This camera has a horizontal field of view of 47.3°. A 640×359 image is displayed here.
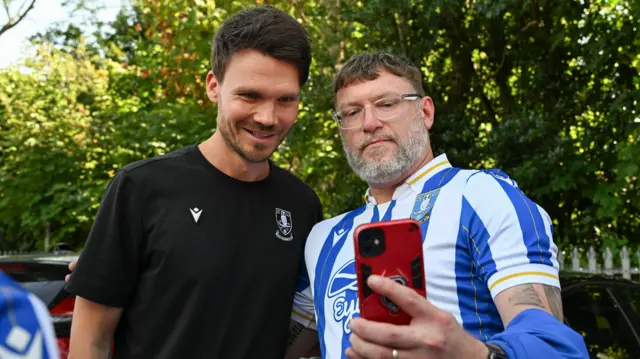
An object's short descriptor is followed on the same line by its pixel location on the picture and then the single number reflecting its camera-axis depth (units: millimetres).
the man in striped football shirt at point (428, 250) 1408
